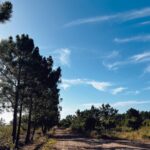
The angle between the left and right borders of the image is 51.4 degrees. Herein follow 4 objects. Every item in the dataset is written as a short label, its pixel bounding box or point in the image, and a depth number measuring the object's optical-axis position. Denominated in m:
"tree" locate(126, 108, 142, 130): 33.81
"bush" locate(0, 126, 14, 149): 9.30
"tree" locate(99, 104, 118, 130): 35.13
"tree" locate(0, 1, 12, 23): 6.50
